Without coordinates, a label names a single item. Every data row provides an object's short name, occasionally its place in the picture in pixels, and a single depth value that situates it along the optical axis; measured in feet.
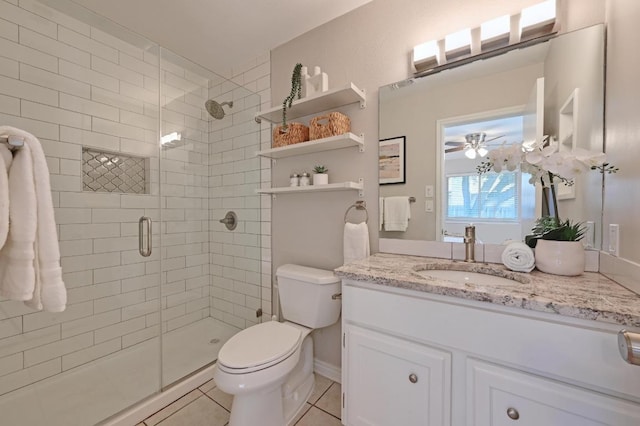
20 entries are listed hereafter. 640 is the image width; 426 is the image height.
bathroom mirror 3.44
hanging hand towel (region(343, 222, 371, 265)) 4.79
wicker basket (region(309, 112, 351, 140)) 4.87
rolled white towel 3.36
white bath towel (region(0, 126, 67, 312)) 2.22
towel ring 5.08
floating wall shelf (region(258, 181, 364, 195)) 4.76
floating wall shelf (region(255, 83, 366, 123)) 4.76
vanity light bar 3.62
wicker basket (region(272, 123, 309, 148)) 5.42
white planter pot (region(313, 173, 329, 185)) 5.21
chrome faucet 4.02
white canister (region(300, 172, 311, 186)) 5.50
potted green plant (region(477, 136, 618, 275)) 3.09
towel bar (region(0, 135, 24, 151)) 2.18
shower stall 4.55
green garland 5.28
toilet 3.65
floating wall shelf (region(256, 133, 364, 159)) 4.73
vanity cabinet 2.17
